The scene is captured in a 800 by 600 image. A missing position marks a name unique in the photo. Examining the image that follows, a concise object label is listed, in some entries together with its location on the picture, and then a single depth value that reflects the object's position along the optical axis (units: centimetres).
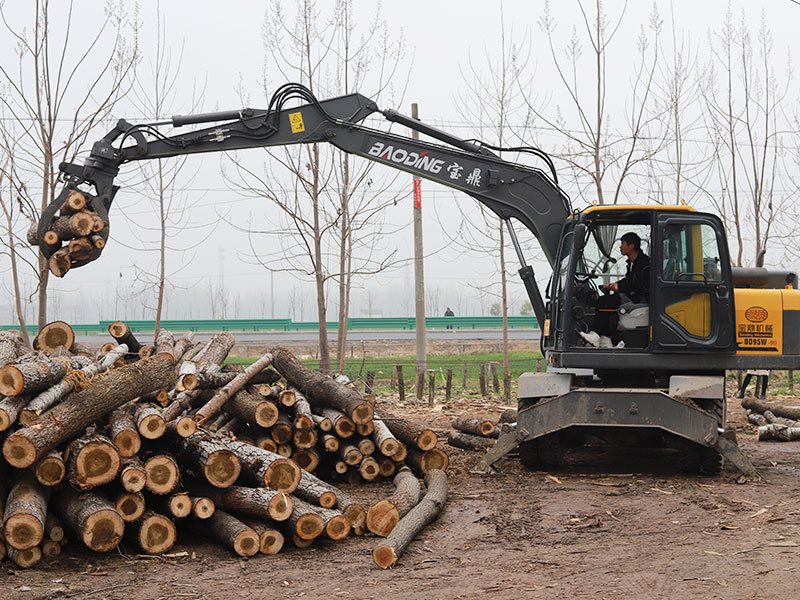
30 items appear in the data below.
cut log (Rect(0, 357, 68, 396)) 653
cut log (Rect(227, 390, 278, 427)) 856
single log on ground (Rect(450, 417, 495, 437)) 1097
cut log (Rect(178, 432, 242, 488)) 667
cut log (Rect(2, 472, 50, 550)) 570
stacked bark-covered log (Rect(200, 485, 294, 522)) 638
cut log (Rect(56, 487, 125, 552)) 593
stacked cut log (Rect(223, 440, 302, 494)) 682
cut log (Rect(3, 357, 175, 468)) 602
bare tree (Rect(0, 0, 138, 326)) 1141
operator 909
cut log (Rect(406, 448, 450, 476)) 895
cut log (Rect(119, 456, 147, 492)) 616
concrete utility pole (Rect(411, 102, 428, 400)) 1806
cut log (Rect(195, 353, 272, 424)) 863
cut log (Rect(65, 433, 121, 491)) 609
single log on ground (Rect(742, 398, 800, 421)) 1280
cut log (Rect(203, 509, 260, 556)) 620
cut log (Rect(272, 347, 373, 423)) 866
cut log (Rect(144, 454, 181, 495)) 635
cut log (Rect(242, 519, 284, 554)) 631
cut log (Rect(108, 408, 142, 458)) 651
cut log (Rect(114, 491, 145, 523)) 619
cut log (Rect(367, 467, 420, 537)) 675
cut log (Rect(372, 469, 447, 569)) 591
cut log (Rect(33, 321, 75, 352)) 1041
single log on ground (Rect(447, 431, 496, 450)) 1084
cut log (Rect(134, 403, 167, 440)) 675
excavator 870
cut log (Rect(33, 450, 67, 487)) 616
